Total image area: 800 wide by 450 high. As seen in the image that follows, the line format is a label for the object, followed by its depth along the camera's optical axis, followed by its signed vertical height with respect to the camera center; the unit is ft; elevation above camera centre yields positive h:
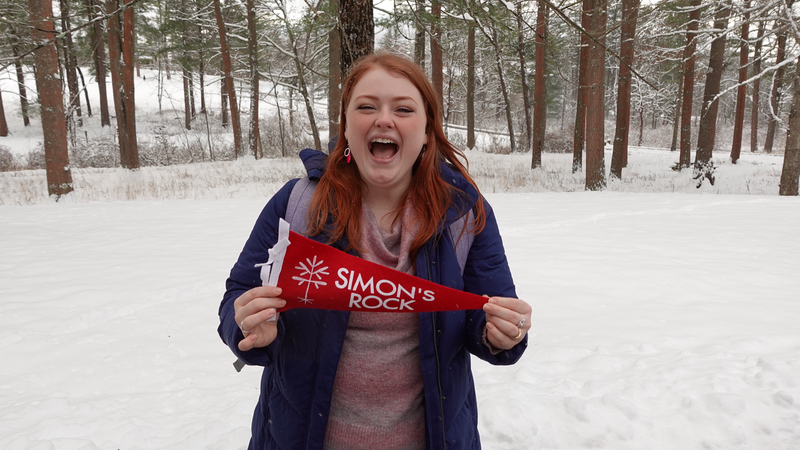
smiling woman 4.59 -1.66
